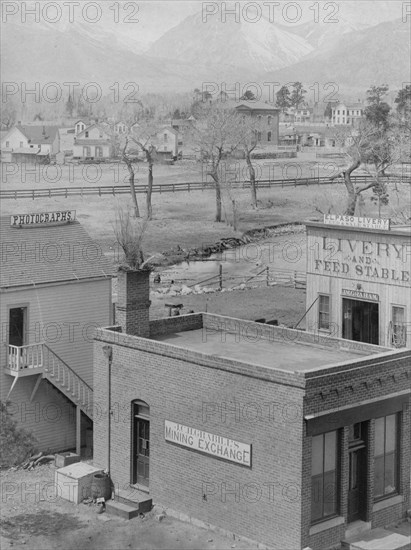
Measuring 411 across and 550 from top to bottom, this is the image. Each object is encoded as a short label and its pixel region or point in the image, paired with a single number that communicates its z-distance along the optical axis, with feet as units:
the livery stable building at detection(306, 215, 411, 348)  124.98
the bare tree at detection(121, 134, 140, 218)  277.64
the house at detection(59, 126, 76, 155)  405.76
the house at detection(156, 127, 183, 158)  390.21
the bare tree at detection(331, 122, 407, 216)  258.33
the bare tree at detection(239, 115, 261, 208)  306.96
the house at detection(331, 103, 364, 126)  617.62
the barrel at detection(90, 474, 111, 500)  100.83
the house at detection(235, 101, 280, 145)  422.00
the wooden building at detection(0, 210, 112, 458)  113.80
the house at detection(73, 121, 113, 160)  381.81
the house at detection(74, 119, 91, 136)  445.58
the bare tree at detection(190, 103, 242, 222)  337.52
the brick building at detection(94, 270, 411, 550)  88.22
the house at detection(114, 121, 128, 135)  359.15
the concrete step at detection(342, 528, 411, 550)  89.66
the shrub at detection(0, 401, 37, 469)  111.55
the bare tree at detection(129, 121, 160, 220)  350.64
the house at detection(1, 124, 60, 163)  390.21
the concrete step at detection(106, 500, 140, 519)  96.43
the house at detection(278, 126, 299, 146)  467.52
